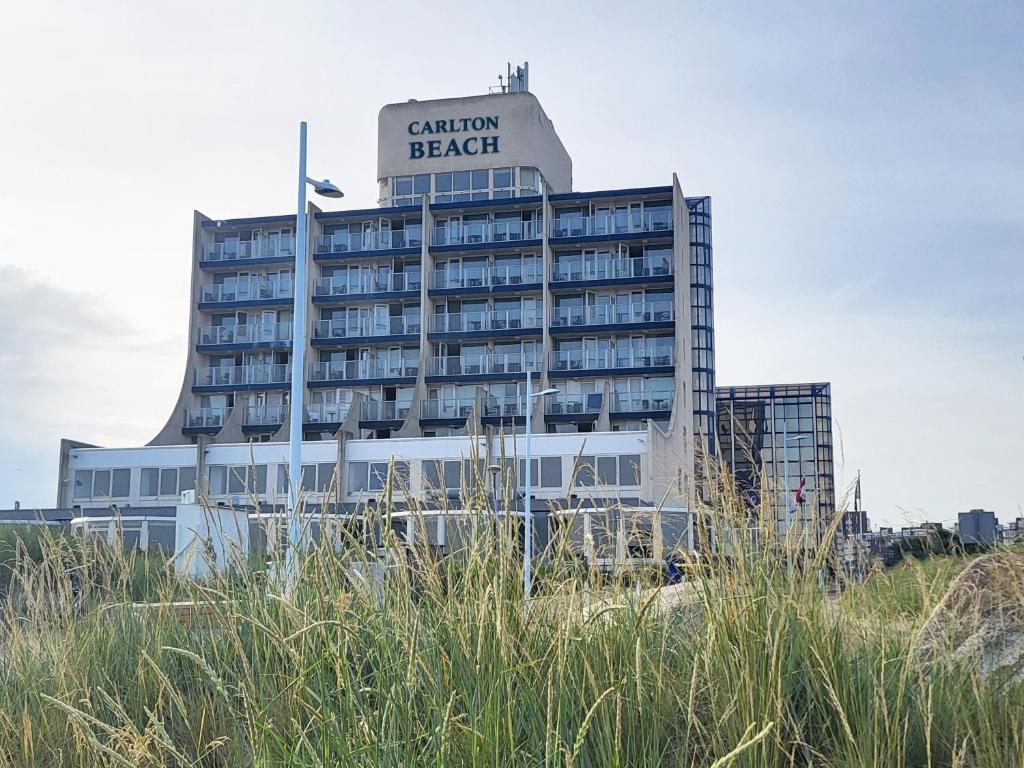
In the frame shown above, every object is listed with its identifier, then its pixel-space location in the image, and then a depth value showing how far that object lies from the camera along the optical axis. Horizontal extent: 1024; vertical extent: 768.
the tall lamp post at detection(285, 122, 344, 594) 15.15
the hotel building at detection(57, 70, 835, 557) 50.44
